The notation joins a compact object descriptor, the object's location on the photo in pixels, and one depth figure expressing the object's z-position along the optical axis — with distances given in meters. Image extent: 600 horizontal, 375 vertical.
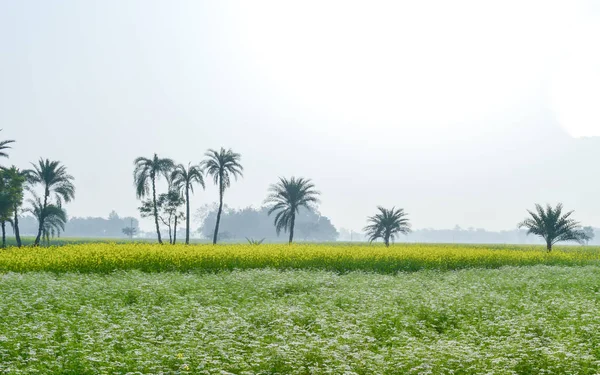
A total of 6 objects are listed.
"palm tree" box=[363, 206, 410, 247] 52.12
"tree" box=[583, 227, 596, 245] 191.00
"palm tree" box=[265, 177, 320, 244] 54.34
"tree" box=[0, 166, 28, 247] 46.38
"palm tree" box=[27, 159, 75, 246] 53.09
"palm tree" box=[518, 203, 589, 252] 42.59
